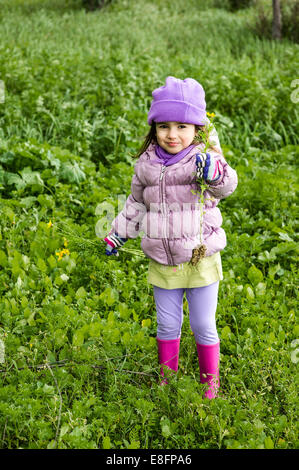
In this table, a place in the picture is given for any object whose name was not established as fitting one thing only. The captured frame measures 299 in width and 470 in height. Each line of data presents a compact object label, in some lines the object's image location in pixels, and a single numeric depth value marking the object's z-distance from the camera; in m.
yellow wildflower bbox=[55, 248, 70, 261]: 3.74
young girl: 2.36
